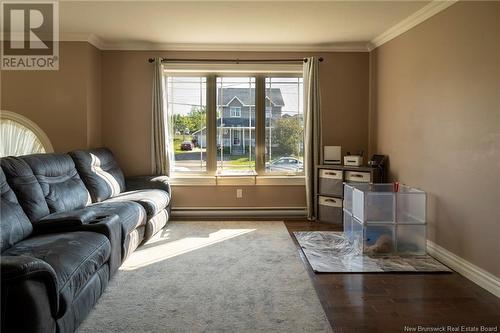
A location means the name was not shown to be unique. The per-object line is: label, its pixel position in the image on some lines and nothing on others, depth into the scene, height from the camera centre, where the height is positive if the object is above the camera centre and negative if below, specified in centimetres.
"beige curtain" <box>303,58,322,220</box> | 529 +28
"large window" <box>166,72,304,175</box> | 551 +37
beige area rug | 236 -103
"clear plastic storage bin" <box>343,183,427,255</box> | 365 -68
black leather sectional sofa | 172 -56
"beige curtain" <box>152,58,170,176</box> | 524 +36
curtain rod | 533 +122
